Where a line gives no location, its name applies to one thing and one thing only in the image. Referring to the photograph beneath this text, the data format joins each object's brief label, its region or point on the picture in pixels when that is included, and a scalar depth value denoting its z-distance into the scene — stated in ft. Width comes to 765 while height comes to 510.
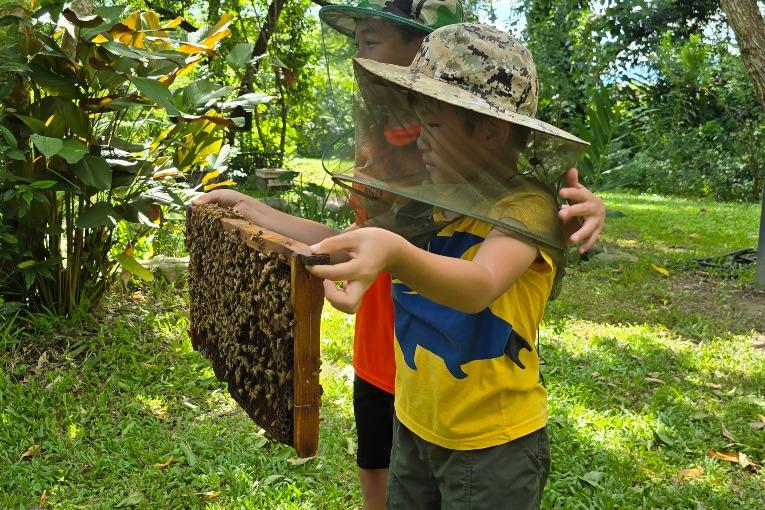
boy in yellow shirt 3.78
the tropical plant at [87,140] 11.03
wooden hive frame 3.95
